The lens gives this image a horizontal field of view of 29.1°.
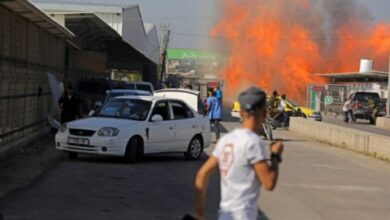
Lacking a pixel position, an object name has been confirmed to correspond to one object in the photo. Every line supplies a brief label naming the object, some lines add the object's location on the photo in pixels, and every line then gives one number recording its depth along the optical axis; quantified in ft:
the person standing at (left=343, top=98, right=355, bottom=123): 141.90
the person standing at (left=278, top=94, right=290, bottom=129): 94.41
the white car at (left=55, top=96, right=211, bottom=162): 51.31
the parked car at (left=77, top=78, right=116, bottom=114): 106.52
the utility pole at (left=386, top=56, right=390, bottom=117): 137.58
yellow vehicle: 128.16
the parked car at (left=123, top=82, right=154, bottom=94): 124.34
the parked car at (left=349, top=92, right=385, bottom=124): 145.89
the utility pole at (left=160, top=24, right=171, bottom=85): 316.29
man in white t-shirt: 16.15
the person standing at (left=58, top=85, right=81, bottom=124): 70.23
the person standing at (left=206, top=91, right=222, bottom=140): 78.07
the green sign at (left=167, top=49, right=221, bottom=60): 398.42
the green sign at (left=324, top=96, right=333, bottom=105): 181.16
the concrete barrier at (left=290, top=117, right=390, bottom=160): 66.59
